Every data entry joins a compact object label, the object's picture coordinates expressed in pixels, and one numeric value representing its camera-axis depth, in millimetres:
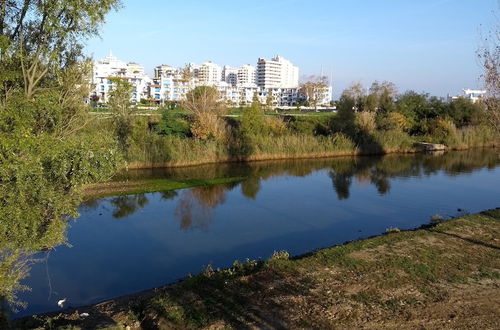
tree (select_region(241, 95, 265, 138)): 30031
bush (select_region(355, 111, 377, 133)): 35531
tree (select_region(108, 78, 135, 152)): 24516
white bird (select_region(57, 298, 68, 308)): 8540
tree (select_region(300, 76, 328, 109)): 89356
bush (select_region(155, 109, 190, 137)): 28266
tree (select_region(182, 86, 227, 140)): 28188
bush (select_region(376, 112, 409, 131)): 37438
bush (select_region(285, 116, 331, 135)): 33812
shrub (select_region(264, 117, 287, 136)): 32012
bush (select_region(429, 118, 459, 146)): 37938
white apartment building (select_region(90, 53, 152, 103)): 90688
